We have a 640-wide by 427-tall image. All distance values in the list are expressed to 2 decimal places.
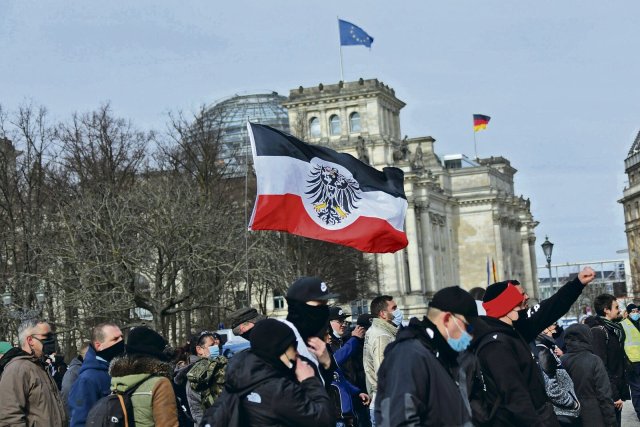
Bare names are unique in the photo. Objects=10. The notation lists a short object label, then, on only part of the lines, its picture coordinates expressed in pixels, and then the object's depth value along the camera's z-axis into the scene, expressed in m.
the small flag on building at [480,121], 126.31
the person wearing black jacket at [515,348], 8.63
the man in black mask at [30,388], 9.98
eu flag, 84.81
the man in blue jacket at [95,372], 9.52
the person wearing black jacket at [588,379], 12.55
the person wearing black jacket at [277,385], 6.80
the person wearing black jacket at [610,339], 15.32
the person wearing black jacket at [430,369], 6.77
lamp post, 44.78
